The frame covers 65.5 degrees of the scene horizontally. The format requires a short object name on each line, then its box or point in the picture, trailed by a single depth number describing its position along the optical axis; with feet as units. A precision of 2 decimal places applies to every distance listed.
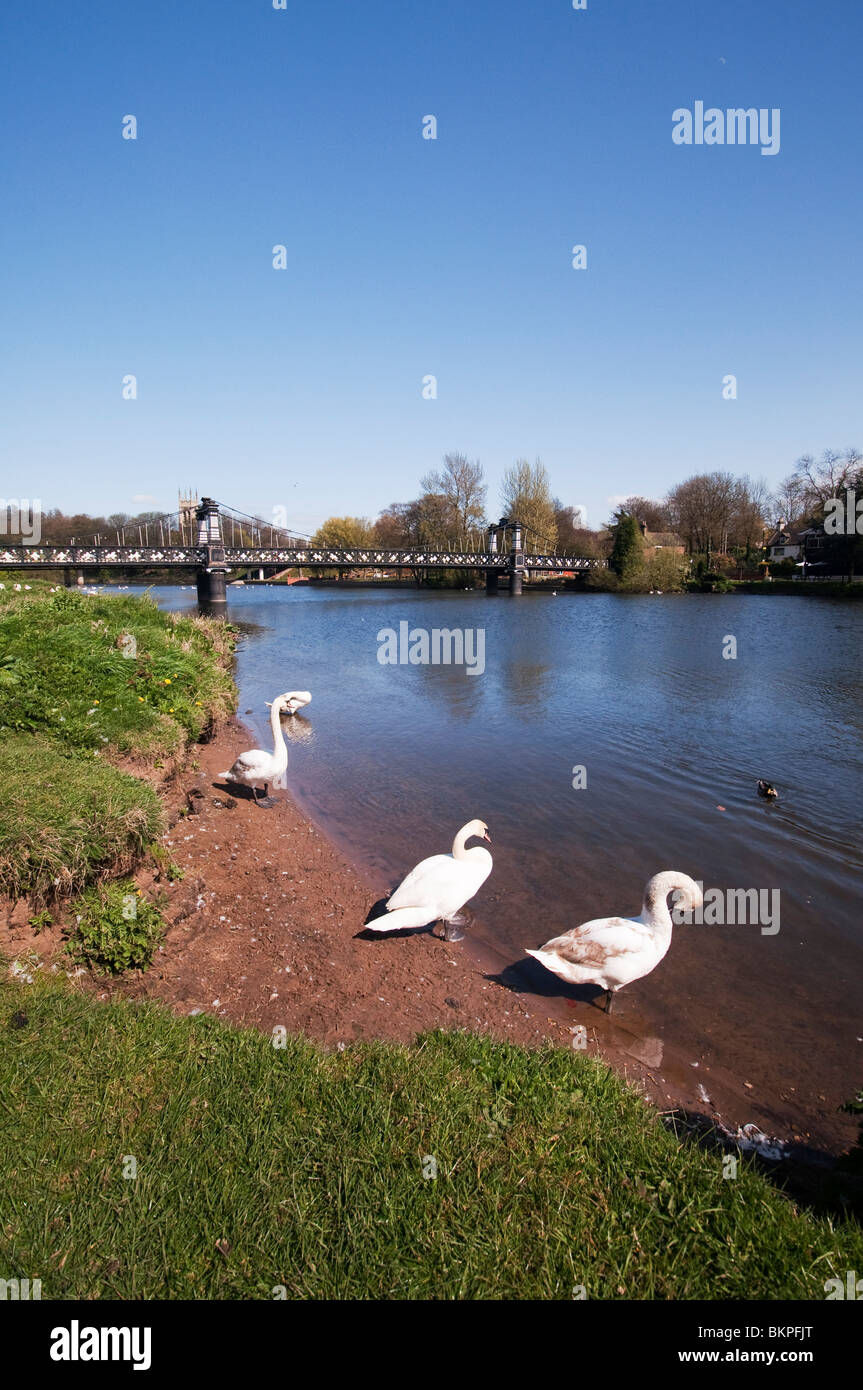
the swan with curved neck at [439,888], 22.09
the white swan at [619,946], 19.36
